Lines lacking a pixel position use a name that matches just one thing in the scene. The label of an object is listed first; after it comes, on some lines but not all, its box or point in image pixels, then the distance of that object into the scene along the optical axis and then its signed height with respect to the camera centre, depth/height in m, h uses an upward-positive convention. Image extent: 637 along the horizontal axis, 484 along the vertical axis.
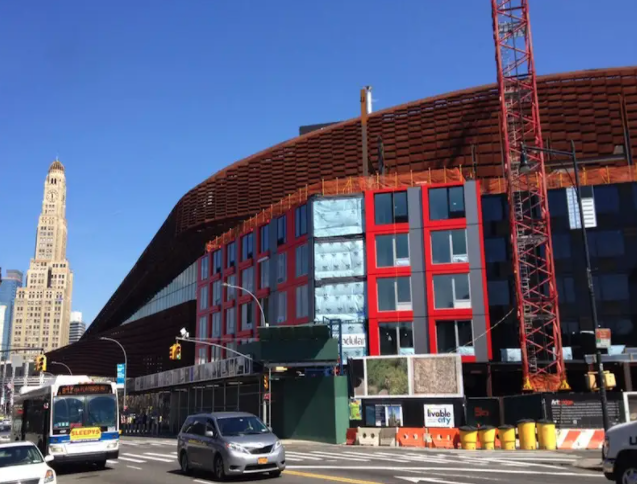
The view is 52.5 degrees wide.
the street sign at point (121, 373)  64.44 +1.72
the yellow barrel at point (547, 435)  28.27 -2.36
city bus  20.52 -0.93
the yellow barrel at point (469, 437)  29.86 -2.50
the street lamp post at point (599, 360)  23.59 +0.69
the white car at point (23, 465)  12.98 -1.48
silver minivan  16.23 -1.51
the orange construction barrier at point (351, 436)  35.53 -2.77
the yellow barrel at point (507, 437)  29.29 -2.50
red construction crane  48.34 +11.10
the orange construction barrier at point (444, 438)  31.20 -2.67
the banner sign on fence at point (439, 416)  35.94 -1.82
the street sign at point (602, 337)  24.09 +1.51
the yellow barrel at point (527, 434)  28.73 -2.33
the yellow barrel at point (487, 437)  29.56 -2.50
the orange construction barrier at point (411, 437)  32.62 -2.68
